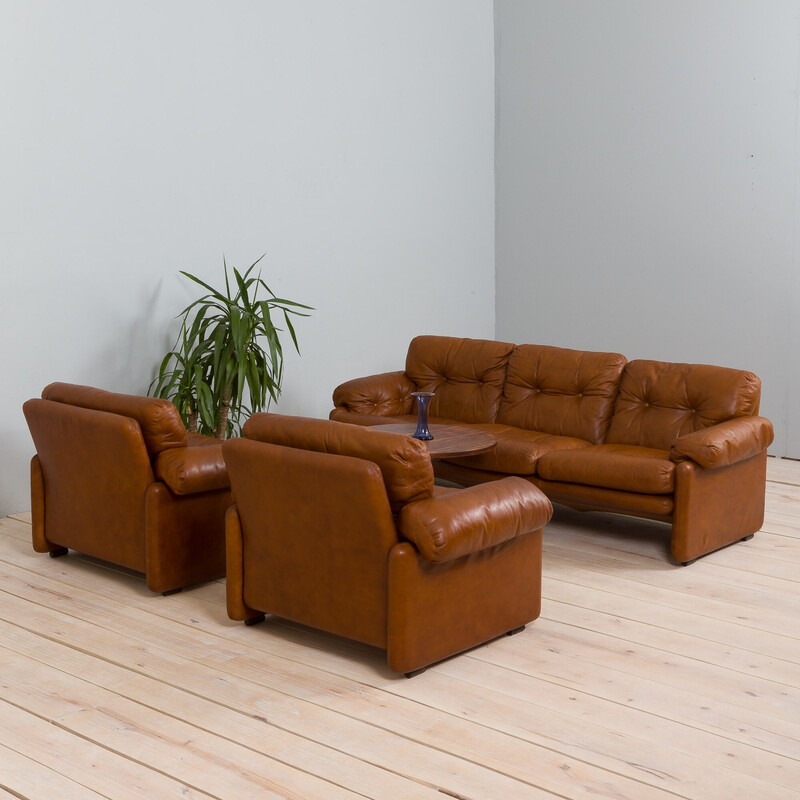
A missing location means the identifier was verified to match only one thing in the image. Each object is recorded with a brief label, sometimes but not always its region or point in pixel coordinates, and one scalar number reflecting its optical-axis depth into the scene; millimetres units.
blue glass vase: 4852
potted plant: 5445
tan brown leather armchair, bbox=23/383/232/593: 4199
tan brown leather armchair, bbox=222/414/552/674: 3357
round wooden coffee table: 4715
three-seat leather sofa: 4594
